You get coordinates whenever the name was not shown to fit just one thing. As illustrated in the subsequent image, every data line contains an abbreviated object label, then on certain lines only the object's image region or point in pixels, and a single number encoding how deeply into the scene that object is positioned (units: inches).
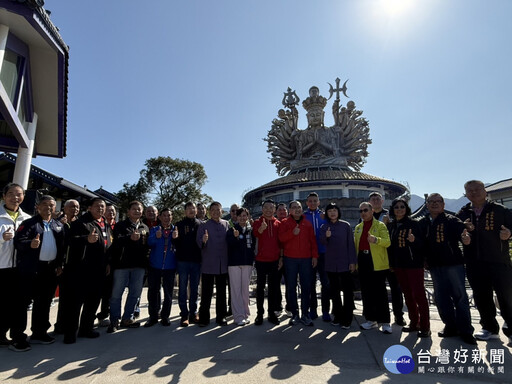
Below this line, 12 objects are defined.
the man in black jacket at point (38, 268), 134.6
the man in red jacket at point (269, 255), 177.9
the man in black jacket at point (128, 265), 166.2
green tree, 874.8
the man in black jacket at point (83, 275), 145.9
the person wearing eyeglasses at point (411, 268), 147.6
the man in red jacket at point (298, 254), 175.0
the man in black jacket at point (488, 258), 139.6
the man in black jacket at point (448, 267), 139.6
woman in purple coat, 164.4
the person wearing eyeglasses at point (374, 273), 157.2
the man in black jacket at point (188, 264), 178.2
